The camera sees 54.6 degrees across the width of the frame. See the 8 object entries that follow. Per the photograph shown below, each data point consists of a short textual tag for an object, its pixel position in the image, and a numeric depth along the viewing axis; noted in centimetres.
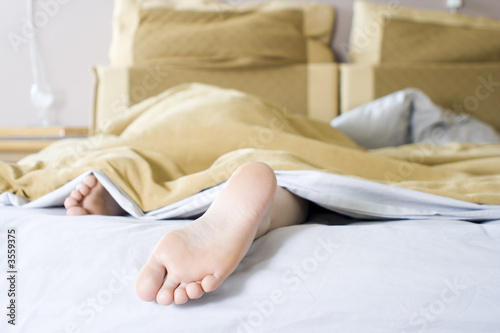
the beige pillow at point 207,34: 209
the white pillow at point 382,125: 177
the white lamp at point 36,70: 252
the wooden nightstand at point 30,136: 211
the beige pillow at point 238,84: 205
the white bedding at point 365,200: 78
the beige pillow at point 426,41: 221
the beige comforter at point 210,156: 86
